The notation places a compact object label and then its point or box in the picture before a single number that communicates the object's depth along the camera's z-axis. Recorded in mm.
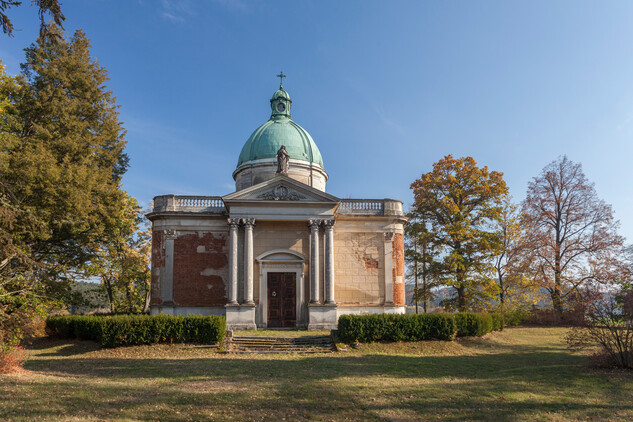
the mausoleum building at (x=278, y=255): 24453
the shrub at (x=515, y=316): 29583
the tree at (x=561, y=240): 30984
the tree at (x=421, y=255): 27562
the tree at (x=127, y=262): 29141
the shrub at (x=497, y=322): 24920
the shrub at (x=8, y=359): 12234
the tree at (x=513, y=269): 29094
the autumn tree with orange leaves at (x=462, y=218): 26453
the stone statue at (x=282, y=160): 25938
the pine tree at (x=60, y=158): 18094
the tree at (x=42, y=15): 8812
